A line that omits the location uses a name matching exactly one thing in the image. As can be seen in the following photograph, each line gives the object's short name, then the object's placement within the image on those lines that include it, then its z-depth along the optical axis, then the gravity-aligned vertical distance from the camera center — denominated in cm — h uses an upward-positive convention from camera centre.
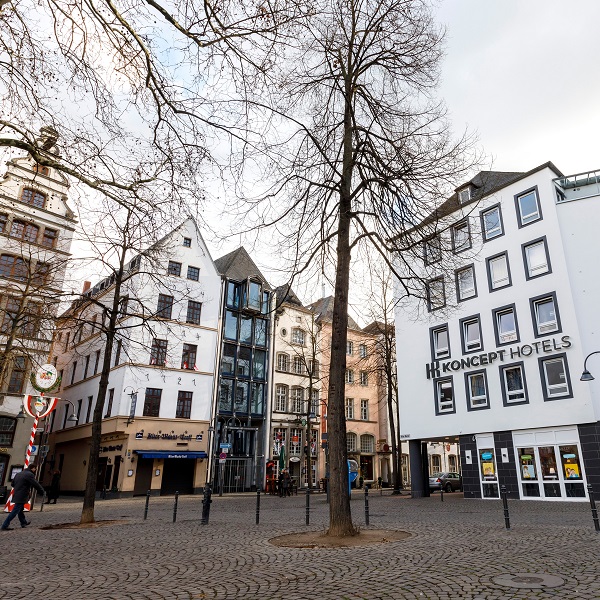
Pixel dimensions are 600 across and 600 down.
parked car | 3453 -83
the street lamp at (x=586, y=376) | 1872 +357
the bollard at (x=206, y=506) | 1363 -113
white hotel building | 2178 +567
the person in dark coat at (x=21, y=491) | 1289 -79
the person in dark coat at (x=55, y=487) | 2504 -126
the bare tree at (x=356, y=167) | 1054 +663
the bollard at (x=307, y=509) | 1298 -112
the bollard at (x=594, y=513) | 994 -83
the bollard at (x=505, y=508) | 1099 -84
